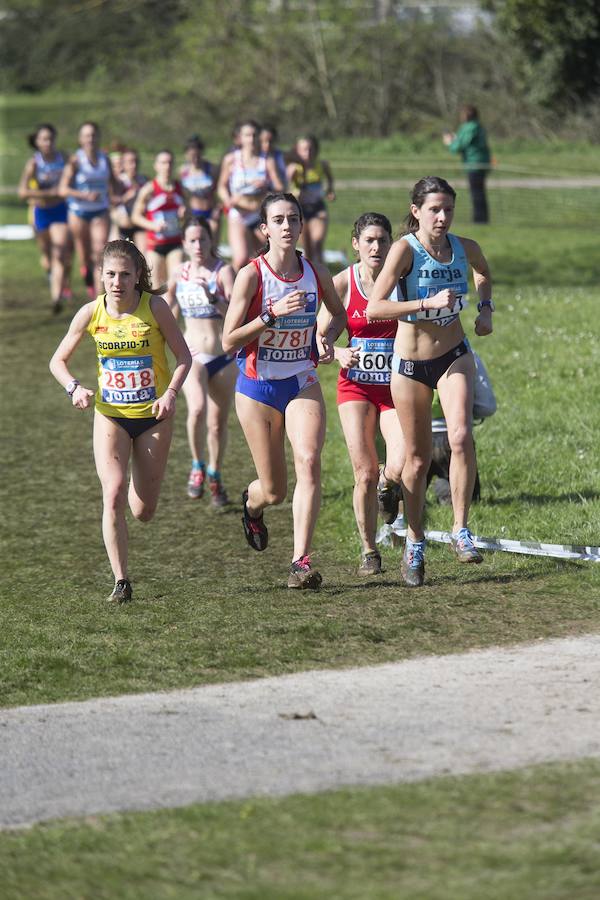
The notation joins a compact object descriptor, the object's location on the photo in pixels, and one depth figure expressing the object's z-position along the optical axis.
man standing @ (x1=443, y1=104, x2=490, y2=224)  53.78
